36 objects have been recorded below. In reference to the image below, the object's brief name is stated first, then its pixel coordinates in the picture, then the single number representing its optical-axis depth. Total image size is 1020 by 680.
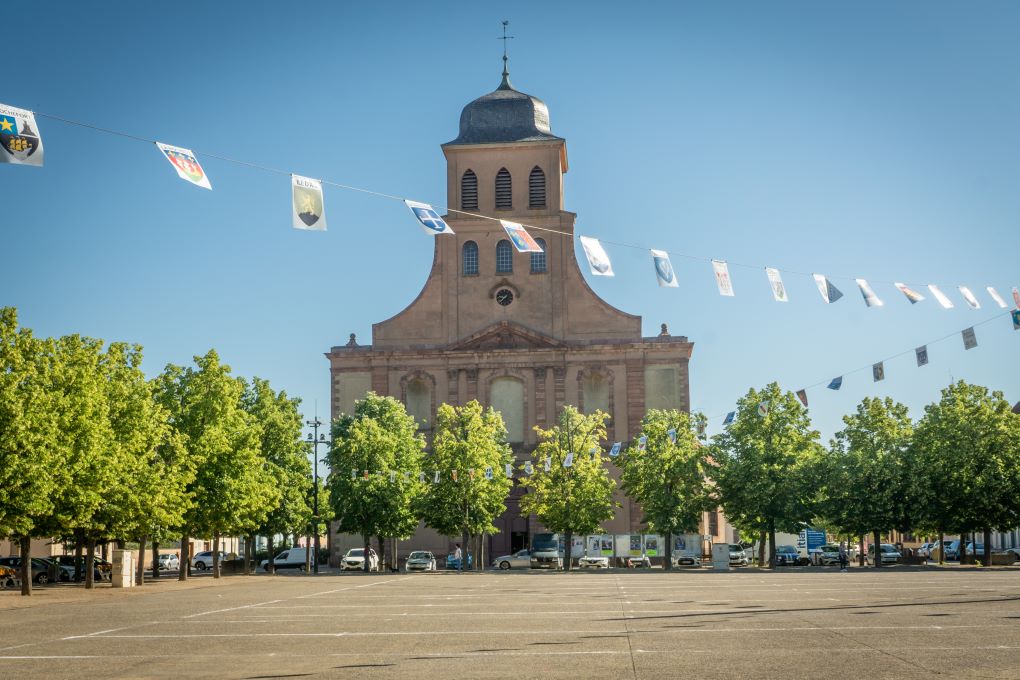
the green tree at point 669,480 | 73.06
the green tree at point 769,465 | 70.62
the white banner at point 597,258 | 33.16
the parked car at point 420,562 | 75.94
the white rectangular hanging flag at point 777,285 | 36.66
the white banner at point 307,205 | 25.84
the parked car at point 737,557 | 76.94
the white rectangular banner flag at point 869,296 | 37.06
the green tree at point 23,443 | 39.12
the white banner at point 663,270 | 35.81
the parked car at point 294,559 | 91.31
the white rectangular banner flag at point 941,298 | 36.38
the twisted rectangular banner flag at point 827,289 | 36.66
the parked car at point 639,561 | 78.69
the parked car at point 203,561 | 93.12
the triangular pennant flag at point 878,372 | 47.94
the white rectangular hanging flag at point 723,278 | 36.06
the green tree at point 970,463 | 67.19
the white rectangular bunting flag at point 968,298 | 37.41
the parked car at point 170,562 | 91.26
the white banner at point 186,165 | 23.53
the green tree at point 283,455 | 72.06
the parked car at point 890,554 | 79.00
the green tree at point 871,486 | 70.00
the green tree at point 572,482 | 73.62
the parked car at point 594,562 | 76.25
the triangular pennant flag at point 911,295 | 36.78
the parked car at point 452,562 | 79.31
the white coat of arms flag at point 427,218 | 29.73
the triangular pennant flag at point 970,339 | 41.22
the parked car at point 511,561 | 77.81
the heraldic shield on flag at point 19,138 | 20.92
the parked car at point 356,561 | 79.81
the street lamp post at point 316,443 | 73.09
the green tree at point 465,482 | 73.31
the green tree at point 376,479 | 74.62
